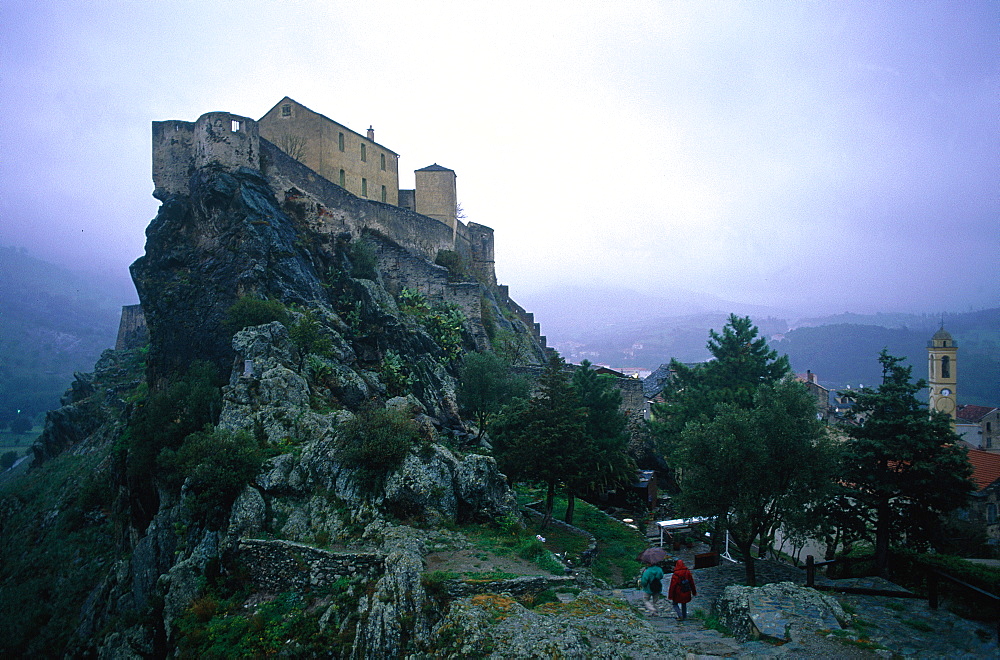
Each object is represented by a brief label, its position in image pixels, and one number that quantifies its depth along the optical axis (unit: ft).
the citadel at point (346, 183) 90.94
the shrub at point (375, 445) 45.60
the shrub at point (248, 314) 71.05
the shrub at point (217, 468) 46.16
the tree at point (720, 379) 81.41
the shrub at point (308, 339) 68.69
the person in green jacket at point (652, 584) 38.63
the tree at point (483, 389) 84.94
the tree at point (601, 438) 65.05
